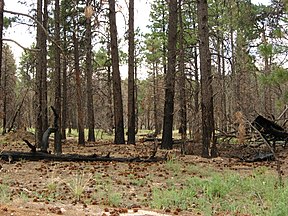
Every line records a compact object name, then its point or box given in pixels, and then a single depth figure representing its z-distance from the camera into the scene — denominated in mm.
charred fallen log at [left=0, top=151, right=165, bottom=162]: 9805
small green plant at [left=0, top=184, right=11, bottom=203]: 5430
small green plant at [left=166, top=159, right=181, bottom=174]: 8938
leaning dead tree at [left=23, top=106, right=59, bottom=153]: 10198
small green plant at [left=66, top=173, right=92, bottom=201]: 5855
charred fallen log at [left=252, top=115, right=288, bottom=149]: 10945
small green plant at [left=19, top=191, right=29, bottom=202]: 5497
